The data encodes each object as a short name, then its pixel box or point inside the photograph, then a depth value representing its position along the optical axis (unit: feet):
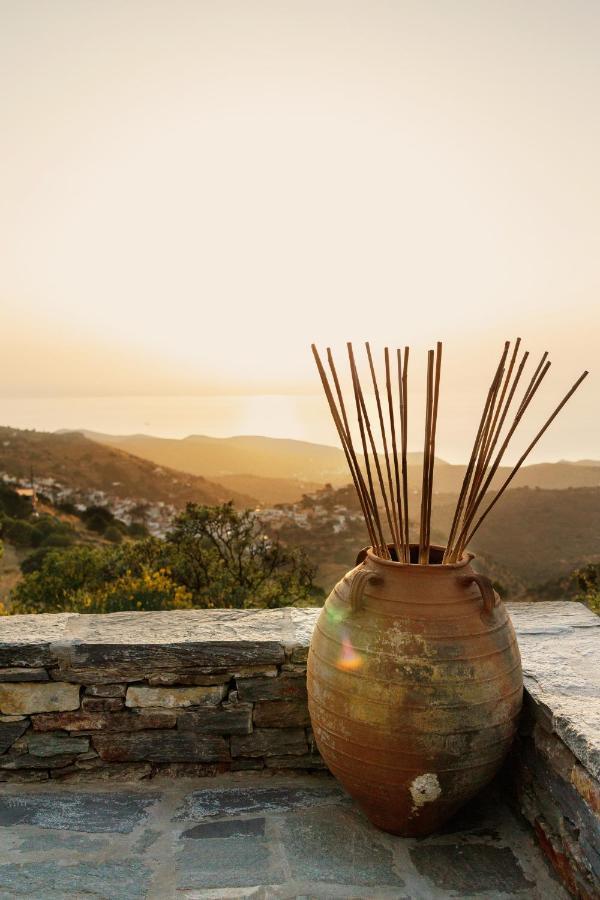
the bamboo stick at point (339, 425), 6.89
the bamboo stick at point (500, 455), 6.54
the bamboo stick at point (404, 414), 6.70
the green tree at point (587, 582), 15.79
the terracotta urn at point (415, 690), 6.17
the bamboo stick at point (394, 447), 6.78
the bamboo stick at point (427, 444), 6.56
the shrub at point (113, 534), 30.04
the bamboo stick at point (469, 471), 6.64
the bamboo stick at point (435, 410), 6.56
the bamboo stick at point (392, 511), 6.88
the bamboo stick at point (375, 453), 6.83
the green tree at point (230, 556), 16.79
